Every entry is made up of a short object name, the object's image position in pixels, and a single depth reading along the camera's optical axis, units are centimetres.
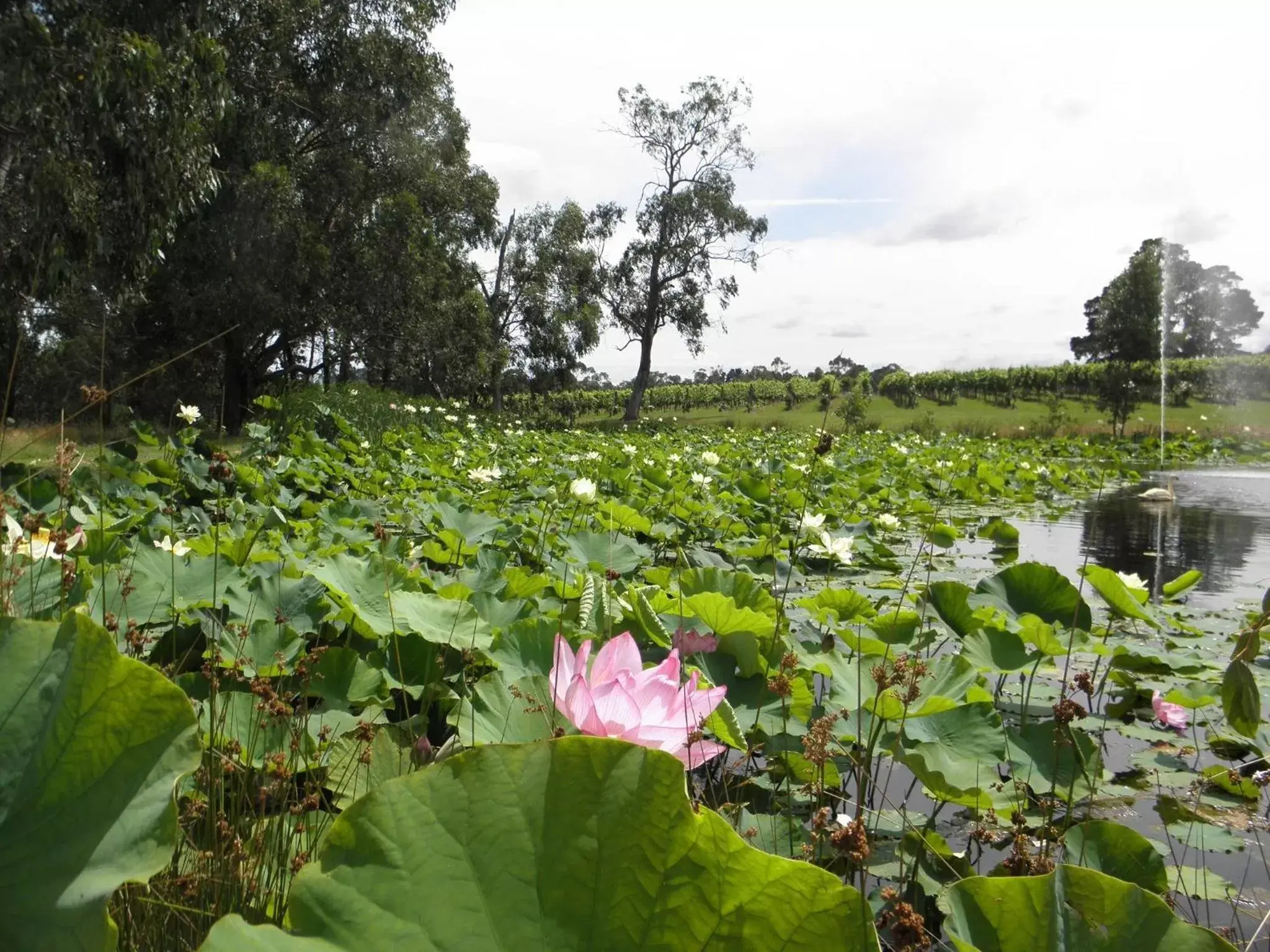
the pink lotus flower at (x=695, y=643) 147
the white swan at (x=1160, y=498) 641
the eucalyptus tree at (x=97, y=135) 498
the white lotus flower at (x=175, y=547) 168
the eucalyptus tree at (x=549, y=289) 2186
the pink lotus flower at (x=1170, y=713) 174
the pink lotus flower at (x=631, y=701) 69
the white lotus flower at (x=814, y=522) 285
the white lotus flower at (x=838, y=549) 261
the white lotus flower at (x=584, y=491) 214
